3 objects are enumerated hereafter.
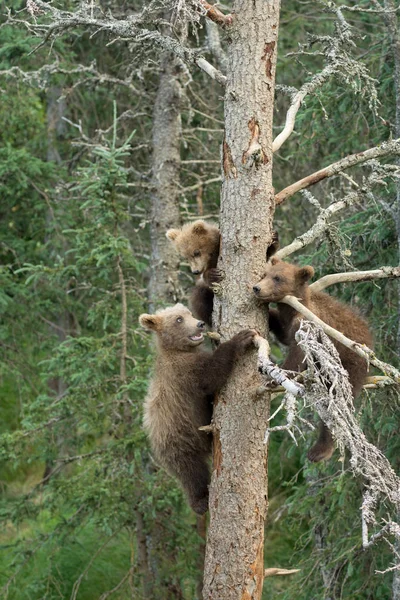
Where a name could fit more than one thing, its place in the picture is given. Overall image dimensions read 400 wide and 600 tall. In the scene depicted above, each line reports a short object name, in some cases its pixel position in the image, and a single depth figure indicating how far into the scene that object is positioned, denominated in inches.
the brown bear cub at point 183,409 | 546.6
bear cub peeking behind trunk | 597.3
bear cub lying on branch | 543.2
